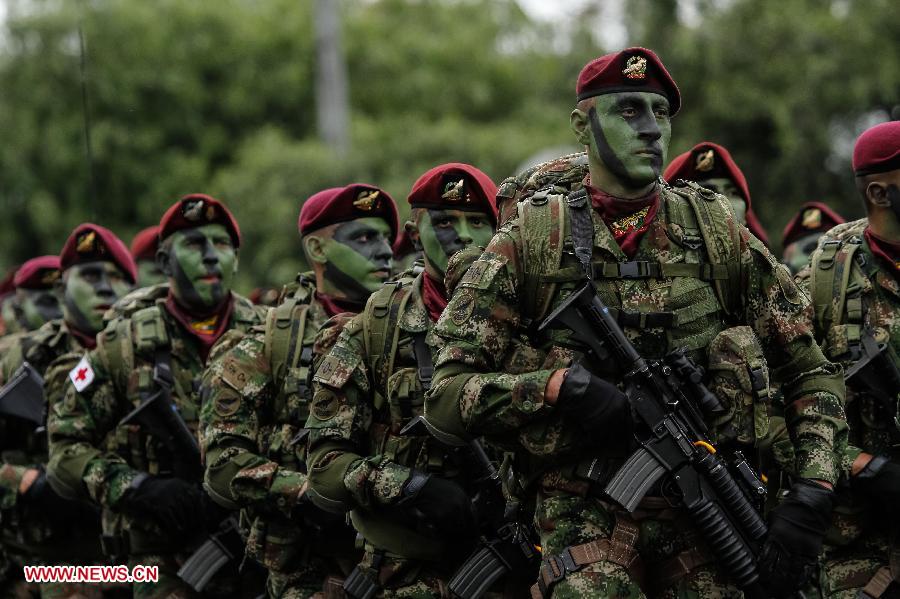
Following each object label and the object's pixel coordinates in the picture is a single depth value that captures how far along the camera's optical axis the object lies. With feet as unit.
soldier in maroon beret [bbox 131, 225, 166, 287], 76.13
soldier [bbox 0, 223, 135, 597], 64.54
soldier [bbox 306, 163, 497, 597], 39.99
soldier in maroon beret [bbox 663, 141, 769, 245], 53.52
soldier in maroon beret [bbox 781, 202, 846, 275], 61.72
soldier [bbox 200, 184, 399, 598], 46.14
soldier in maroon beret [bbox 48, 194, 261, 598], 53.11
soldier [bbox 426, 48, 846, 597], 33.53
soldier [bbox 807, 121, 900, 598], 43.37
